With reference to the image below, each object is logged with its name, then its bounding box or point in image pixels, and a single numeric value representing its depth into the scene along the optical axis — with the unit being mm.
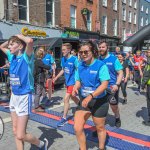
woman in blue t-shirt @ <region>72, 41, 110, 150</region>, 3736
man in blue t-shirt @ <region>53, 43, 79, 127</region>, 6004
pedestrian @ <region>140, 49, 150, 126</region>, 5696
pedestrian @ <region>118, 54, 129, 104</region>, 8362
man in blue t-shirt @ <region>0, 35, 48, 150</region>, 3629
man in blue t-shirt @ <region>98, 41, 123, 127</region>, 5160
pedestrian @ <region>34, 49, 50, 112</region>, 7043
